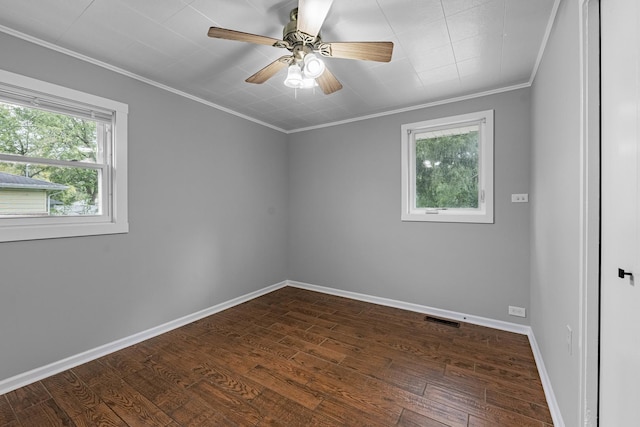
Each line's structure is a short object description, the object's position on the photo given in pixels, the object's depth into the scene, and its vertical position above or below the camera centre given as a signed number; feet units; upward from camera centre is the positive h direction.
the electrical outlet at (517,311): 8.99 -3.32
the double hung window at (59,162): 6.44 +1.29
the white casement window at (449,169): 9.70 +1.64
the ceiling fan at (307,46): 4.84 +3.38
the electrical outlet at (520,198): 8.89 +0.45
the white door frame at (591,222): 3.83 -0.14
